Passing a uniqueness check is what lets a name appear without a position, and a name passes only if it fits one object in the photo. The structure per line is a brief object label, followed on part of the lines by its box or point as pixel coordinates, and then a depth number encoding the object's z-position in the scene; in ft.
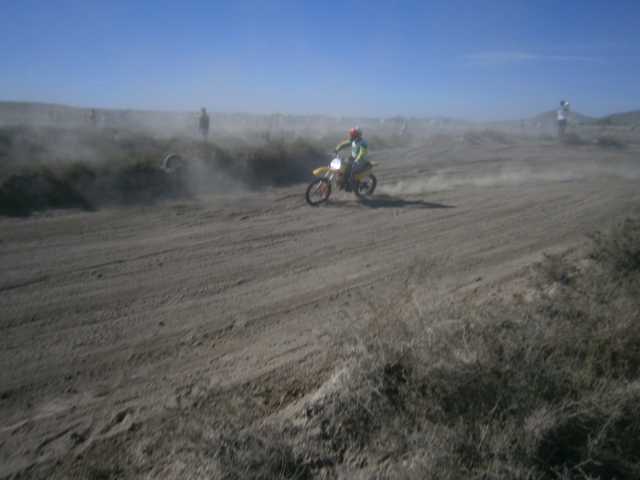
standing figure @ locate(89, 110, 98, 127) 96.08
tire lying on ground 40.06
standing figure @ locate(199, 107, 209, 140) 72.90
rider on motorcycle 35.91
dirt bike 34.55
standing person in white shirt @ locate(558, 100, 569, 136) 91.43
